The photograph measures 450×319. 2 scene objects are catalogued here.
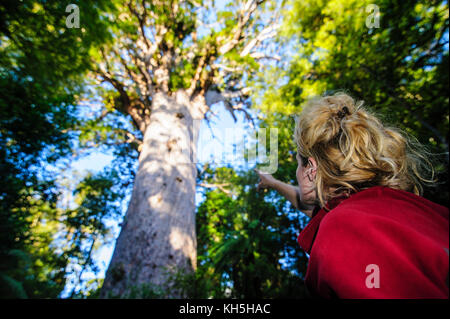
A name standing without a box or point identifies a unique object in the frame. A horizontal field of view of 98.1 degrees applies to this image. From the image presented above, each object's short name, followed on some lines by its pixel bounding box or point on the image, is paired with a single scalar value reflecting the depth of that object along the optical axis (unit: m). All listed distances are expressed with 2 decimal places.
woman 0.61
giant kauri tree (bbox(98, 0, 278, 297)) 3.06
